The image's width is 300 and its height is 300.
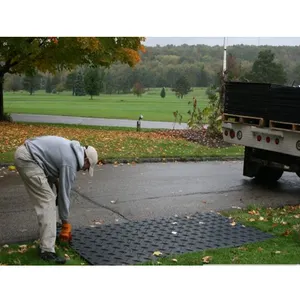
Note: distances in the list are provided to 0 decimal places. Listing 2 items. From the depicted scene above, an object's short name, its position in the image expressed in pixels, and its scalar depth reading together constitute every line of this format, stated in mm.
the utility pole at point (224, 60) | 18266
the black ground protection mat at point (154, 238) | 5496
